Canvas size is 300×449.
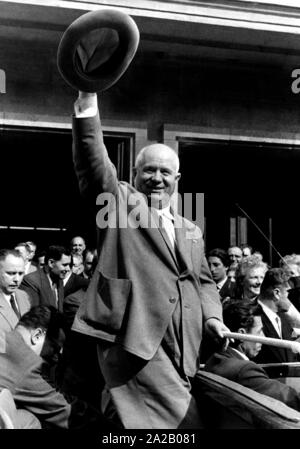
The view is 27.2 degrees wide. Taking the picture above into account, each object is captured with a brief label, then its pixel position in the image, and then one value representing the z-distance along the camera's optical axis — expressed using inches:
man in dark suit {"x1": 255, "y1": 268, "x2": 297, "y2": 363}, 150.1
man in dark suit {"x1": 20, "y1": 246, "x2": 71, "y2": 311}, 175.6
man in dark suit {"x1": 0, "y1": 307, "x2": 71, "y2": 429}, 100.0
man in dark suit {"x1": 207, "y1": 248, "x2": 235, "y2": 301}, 201.6
